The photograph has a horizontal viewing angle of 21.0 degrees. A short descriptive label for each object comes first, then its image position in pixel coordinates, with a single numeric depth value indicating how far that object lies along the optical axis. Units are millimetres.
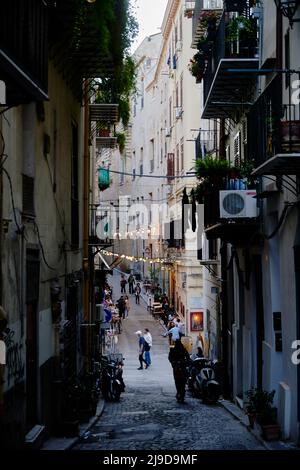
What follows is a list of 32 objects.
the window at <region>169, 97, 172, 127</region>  49094
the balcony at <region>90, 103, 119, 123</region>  23469
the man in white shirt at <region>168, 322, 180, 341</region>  29219
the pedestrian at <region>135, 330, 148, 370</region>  30000
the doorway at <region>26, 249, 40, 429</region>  12759
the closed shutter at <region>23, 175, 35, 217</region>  12305
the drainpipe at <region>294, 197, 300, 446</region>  13695
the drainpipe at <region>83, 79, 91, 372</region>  21609
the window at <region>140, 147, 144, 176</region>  67438
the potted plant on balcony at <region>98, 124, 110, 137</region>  28616
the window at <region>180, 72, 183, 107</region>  42656
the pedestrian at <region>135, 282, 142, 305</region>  55031
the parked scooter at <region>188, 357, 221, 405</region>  20641
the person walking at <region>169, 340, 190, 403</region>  20391
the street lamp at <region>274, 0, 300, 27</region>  12898
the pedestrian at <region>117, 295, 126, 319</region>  45091
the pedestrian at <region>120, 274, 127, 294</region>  55766
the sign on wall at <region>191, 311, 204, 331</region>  36844
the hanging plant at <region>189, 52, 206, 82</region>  22141
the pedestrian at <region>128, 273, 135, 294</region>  58594
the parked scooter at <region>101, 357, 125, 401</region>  21297
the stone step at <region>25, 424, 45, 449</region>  12156
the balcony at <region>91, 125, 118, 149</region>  27169
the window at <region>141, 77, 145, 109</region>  68938
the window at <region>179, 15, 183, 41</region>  42650
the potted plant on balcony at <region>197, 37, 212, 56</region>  20634
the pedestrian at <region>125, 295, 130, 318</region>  46844
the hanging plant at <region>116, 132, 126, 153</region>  29906
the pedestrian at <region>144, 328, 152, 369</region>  30031
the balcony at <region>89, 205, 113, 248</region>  22795
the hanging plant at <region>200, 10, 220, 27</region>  20953
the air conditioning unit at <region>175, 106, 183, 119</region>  42666
